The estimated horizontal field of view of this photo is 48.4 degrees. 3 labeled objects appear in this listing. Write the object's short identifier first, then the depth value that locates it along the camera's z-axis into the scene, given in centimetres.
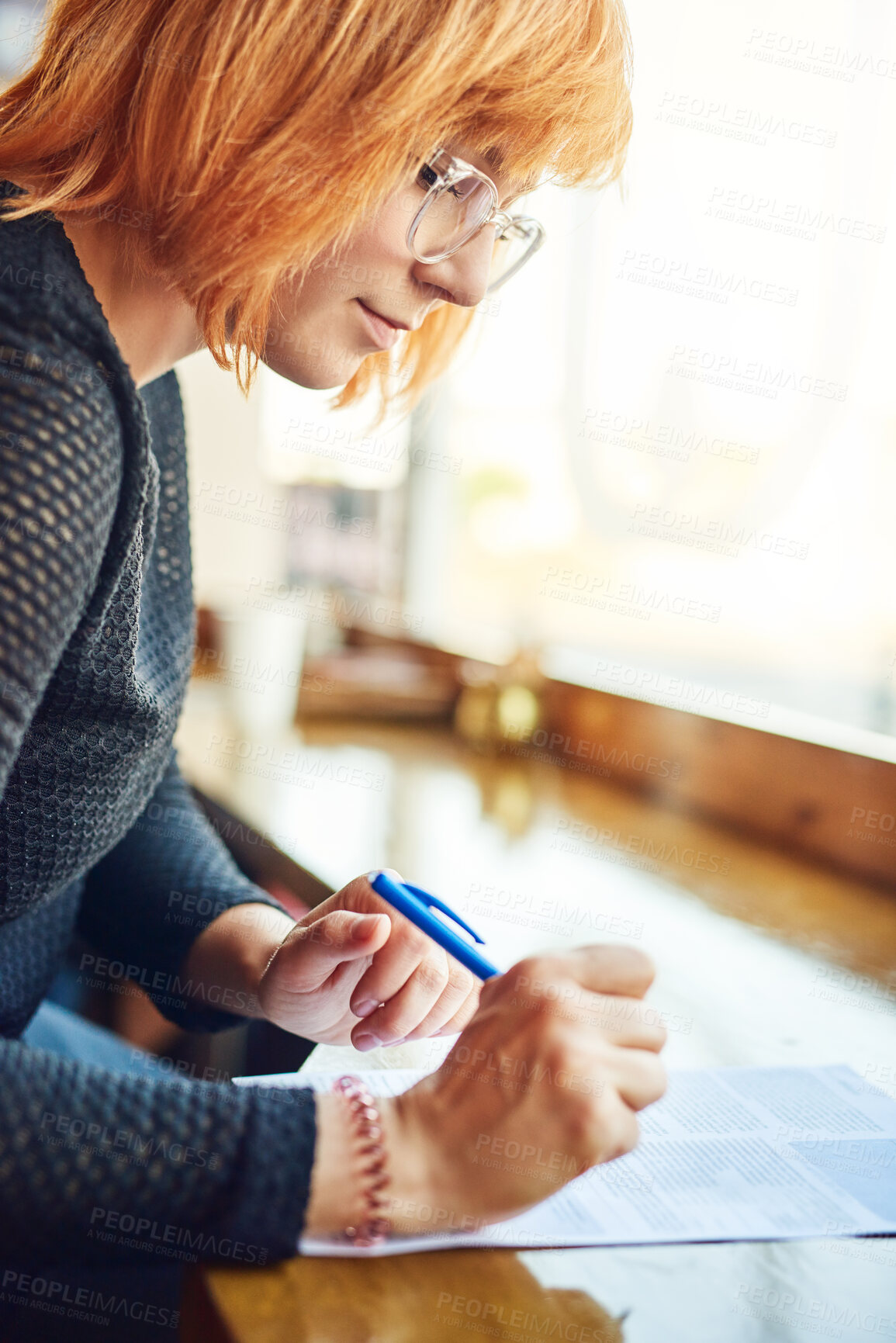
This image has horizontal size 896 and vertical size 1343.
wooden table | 53
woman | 57
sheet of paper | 60
